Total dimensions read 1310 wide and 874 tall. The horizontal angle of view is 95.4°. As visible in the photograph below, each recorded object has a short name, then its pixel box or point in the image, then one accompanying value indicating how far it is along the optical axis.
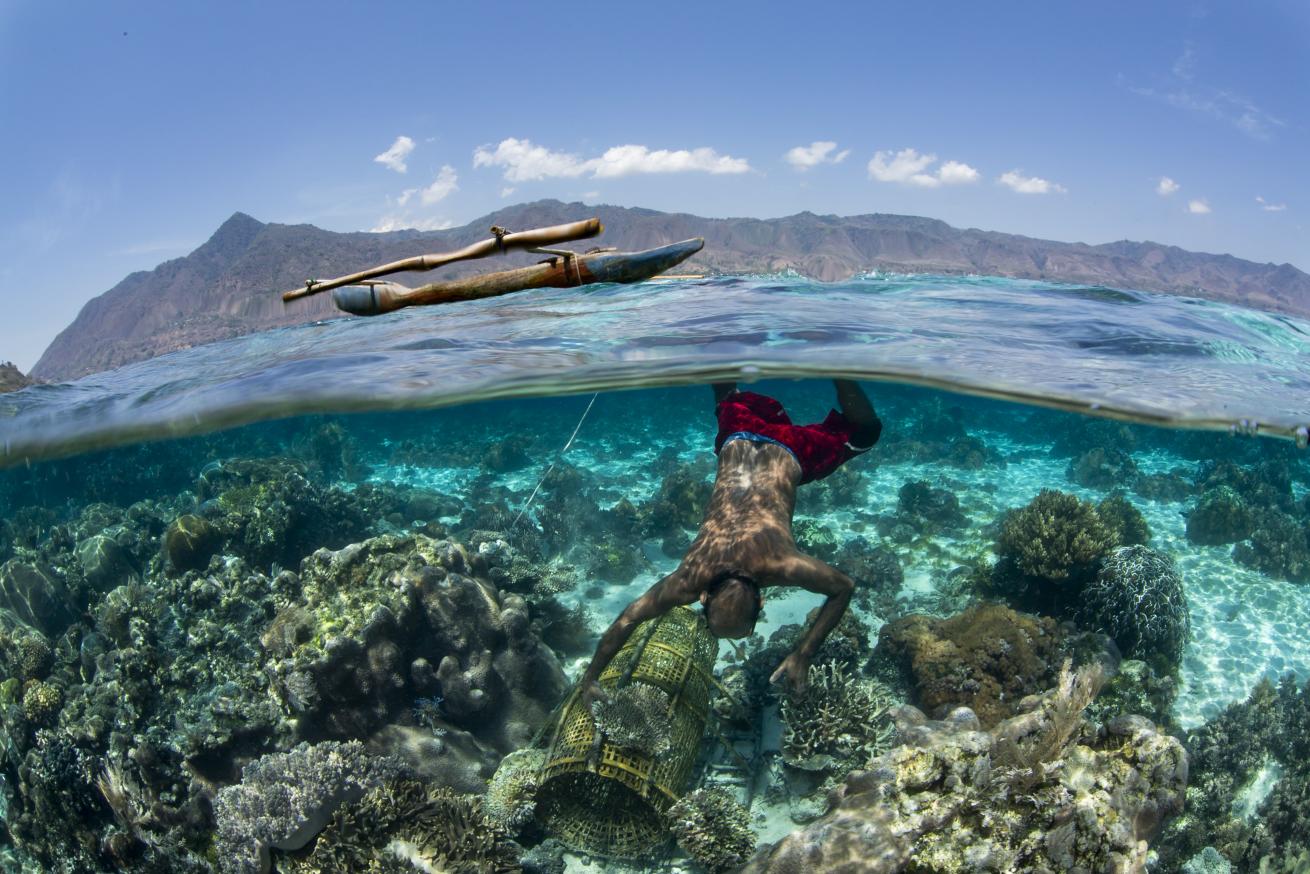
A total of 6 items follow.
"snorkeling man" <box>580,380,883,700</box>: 5.52
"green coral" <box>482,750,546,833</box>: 5.74
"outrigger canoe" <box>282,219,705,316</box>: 2.21
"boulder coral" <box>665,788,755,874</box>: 5.07
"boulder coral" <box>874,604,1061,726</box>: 6.65
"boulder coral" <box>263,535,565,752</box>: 6.62
